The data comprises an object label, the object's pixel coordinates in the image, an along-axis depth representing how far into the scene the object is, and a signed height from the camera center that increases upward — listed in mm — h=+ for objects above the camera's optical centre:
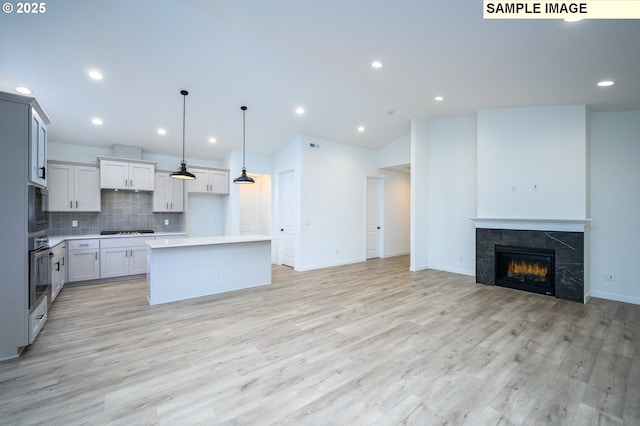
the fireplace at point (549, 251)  4301 -701
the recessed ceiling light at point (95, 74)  3741 +1921
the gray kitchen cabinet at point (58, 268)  4057 -888
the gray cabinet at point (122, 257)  5242 -865
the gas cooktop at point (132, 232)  5594 -402
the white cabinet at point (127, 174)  5391 +793
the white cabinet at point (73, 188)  5004 +485
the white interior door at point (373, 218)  8031 -158
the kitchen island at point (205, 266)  4129 -879
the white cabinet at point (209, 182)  6516 +763
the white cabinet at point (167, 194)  6121 +425
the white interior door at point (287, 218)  6758 -144
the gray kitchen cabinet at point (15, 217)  2500 -35
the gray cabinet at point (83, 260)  4922 -856
